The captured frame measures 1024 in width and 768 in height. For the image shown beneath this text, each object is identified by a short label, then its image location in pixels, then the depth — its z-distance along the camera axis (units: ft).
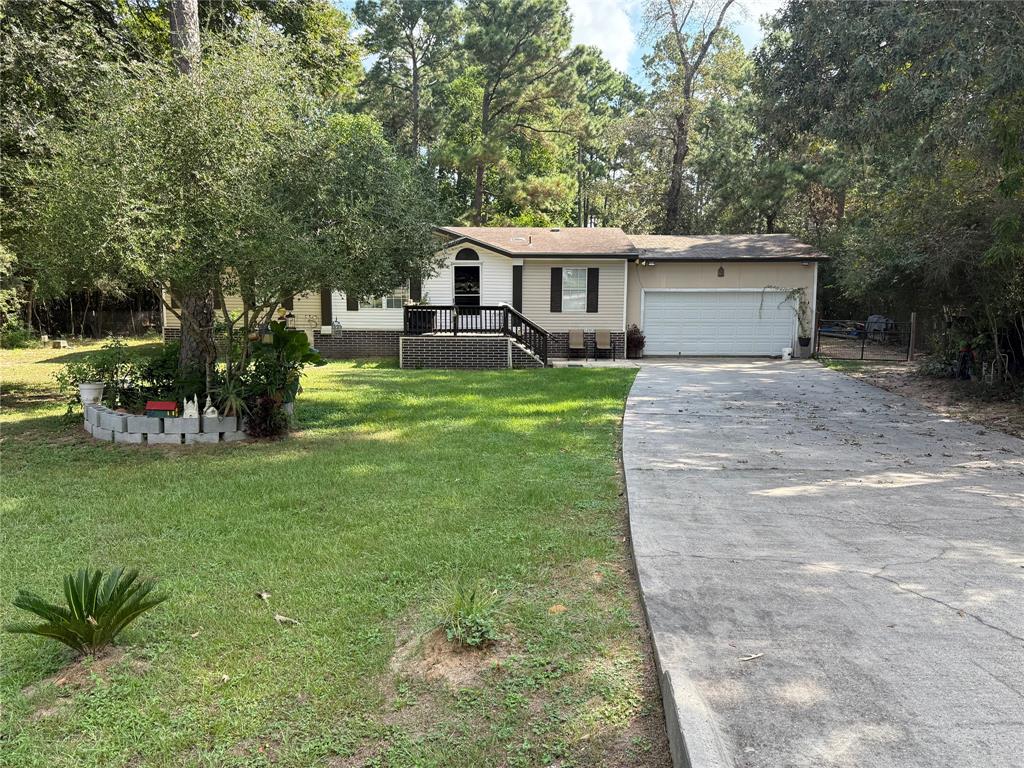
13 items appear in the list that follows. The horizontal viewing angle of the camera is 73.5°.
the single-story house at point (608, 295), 59.82
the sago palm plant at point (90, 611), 9.44
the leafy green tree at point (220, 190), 20.54
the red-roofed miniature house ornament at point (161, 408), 24.54
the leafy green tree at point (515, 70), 86.53
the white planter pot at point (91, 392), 26.84
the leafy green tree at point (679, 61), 79.71
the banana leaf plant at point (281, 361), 26.25
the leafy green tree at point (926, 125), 22.79
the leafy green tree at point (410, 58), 95.45
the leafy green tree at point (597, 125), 91.97
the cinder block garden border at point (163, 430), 24.47
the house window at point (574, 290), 60.39
